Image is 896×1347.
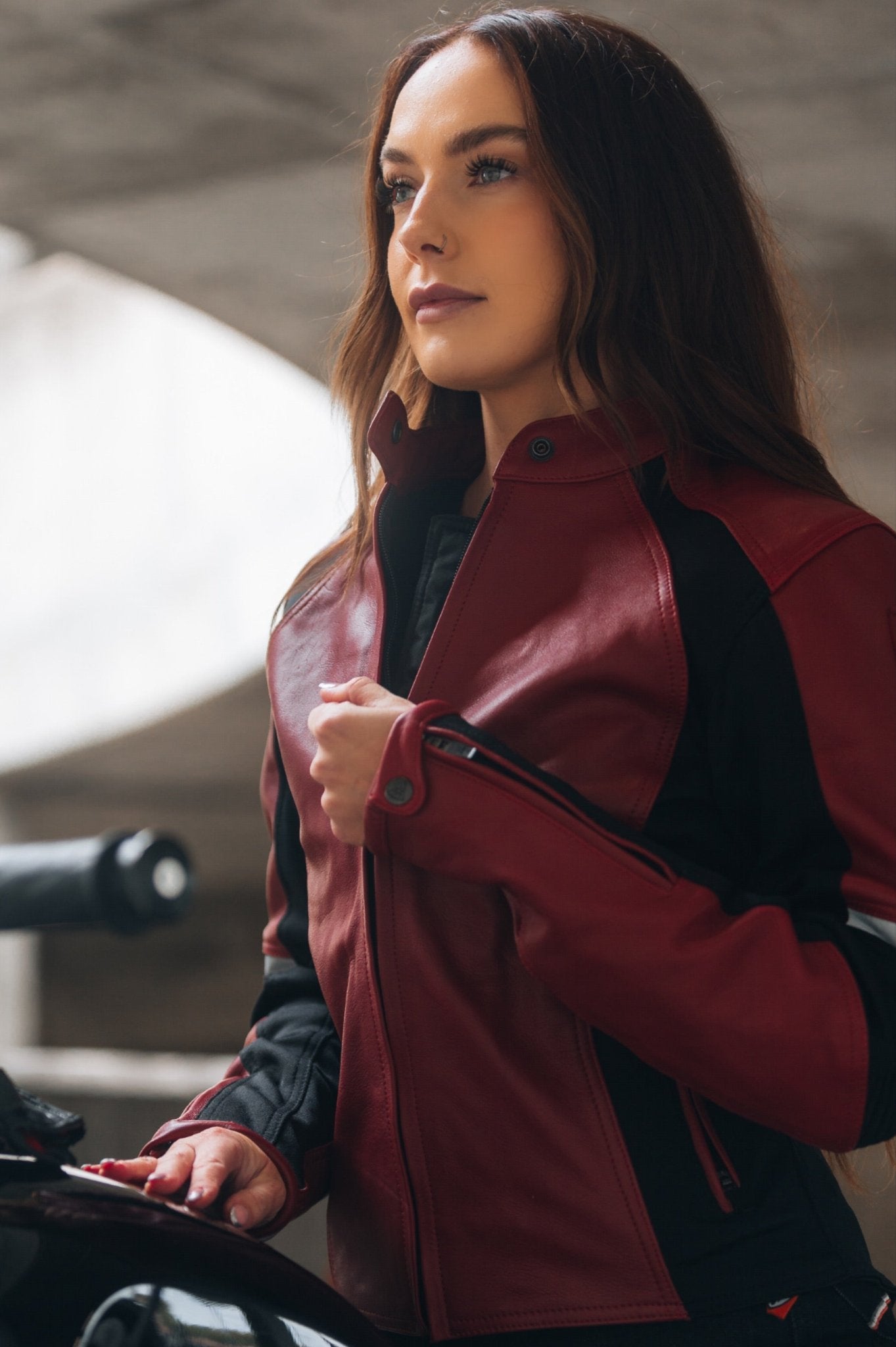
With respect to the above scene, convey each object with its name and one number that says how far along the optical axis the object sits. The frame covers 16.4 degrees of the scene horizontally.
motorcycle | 1.40
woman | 1.56
